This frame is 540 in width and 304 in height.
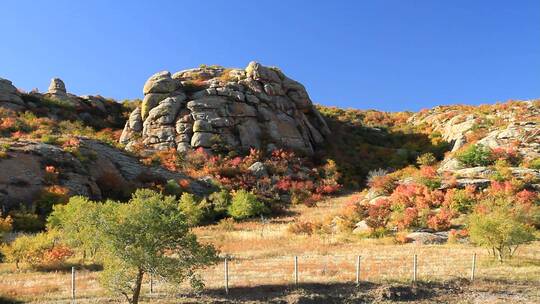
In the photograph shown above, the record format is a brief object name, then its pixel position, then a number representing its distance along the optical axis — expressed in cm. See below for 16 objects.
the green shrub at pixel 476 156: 4359
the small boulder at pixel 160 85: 6156
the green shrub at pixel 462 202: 3541
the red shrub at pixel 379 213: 3491
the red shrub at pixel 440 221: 3284
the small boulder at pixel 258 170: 5362
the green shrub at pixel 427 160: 5484
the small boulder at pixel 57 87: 6831
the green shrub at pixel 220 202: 4316
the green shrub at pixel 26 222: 3222
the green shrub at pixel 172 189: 4525
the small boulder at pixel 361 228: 3409
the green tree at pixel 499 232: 2320
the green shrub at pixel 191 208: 3619
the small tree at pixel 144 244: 1533
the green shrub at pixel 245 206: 4200
